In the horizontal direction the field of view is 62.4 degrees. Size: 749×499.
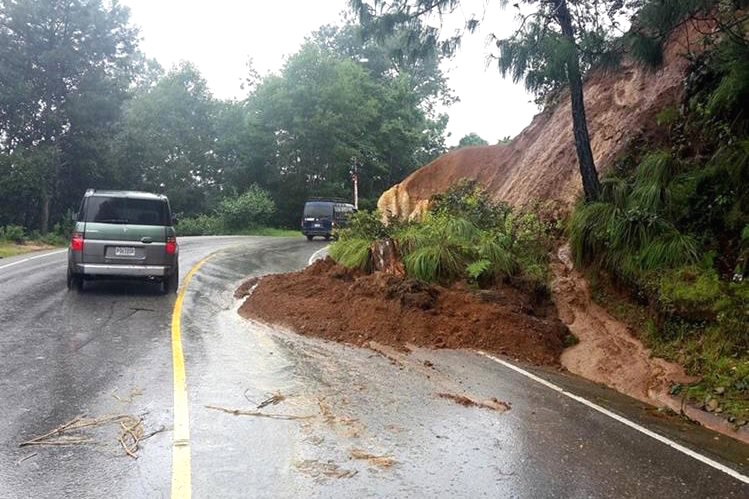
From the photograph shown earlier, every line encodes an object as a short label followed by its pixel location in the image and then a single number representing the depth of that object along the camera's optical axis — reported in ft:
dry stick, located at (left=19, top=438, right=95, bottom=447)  15.26
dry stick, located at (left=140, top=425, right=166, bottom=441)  15.85
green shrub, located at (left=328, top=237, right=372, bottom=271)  41.01
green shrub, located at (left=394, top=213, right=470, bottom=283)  36.96
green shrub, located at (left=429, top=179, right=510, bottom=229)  46.75
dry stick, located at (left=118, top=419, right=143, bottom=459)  14.88
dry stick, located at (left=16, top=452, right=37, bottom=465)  14.18
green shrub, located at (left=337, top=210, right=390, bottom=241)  46.02
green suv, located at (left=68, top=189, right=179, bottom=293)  36.40
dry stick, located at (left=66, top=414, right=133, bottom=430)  16.49
